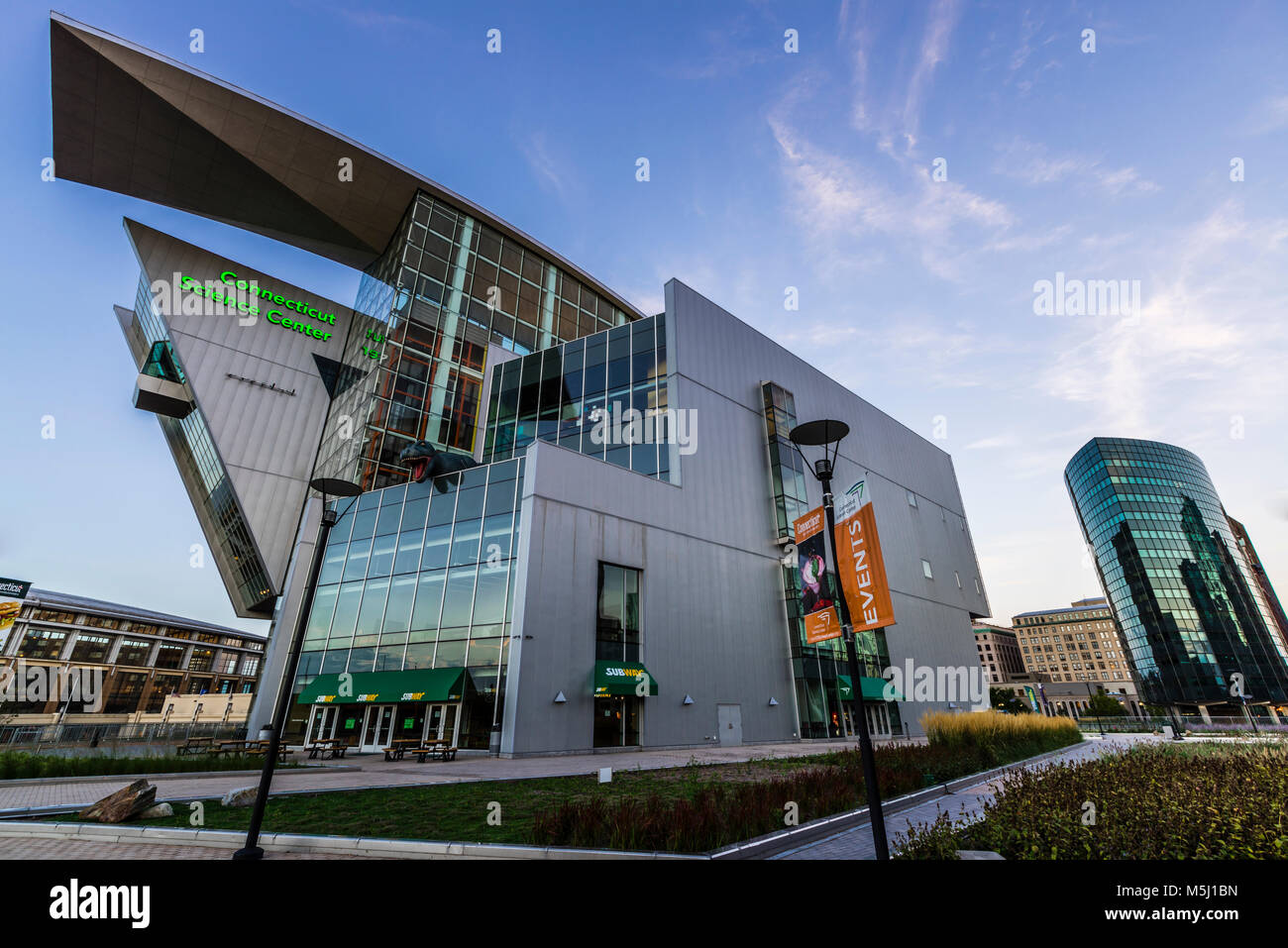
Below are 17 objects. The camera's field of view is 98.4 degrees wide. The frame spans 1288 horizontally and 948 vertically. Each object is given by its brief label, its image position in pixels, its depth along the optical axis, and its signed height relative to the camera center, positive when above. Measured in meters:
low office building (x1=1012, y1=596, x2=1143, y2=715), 154.25 +15.28
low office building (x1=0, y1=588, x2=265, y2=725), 70.31 +7.61
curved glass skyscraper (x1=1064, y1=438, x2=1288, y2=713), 90.25 +19.27
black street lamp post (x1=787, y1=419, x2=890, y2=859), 5.93 +1.26
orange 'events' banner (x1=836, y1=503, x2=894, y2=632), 8.14 +1.89
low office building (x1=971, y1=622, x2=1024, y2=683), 165.62 +14.72
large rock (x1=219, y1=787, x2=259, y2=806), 10.38 -1.42
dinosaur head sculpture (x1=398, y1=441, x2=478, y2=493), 30.70 +13.10
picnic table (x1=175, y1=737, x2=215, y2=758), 22.44 -1.09
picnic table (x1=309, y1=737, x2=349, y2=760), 23.19 -1.31
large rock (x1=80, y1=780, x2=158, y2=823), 8.63 -1.27
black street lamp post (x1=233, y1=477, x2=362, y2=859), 6.74 +0.60
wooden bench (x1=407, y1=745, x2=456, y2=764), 20.84 -1.44
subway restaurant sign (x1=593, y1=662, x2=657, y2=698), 23.84 +1.18
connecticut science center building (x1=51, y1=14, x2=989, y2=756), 25.08 +15.87
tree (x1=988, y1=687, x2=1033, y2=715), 78.18 +0.73
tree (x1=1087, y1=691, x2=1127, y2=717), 71.01 -0.63
